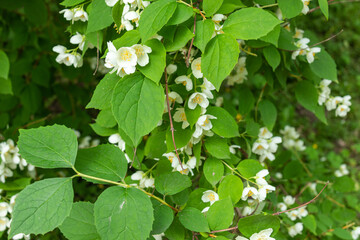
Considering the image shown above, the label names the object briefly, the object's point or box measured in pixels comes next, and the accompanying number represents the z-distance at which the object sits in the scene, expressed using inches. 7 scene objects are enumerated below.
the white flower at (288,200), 35.9
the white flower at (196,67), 27.1
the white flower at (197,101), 27.1
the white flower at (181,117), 27.7
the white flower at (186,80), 27.2
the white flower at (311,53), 31.5
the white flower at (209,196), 27.6
